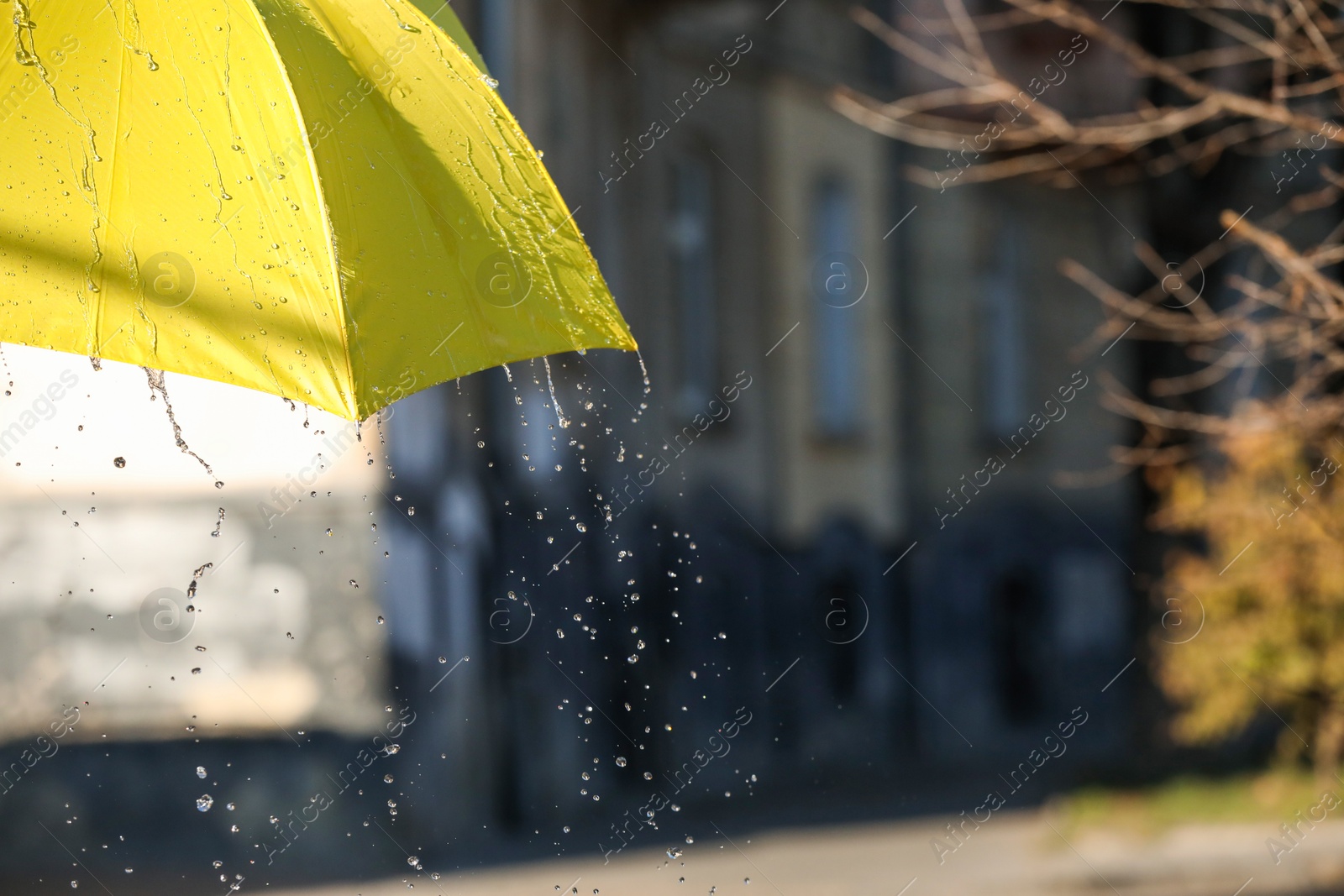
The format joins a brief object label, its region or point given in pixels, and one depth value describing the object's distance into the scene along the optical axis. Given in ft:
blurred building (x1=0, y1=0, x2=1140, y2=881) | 57.62
